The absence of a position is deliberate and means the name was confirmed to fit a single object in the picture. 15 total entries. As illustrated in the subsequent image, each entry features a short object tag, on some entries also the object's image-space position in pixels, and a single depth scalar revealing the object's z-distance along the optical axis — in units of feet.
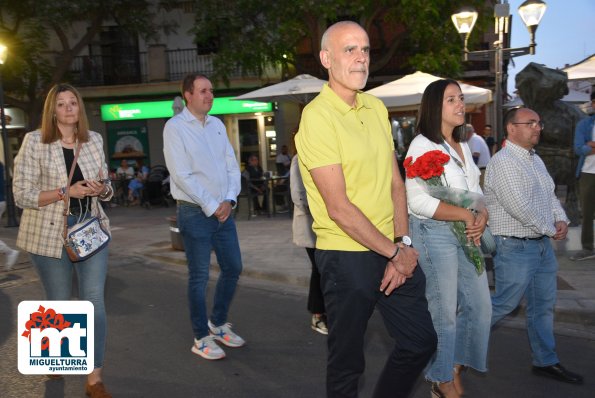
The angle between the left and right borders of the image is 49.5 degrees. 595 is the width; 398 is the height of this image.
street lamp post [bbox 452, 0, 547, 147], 31.94
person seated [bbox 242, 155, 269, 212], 47.68
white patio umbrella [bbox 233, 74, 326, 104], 43.24
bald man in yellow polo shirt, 9.20
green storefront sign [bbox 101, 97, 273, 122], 78.28
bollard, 32.91
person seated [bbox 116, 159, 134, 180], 68.90
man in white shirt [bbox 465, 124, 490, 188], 37.86
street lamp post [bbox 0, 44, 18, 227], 48.47
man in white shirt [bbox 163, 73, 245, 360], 15.44
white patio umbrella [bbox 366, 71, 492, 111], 40.14
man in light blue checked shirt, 13.60
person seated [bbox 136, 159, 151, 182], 68.54
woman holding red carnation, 11.91
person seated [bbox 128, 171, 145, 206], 66.54
